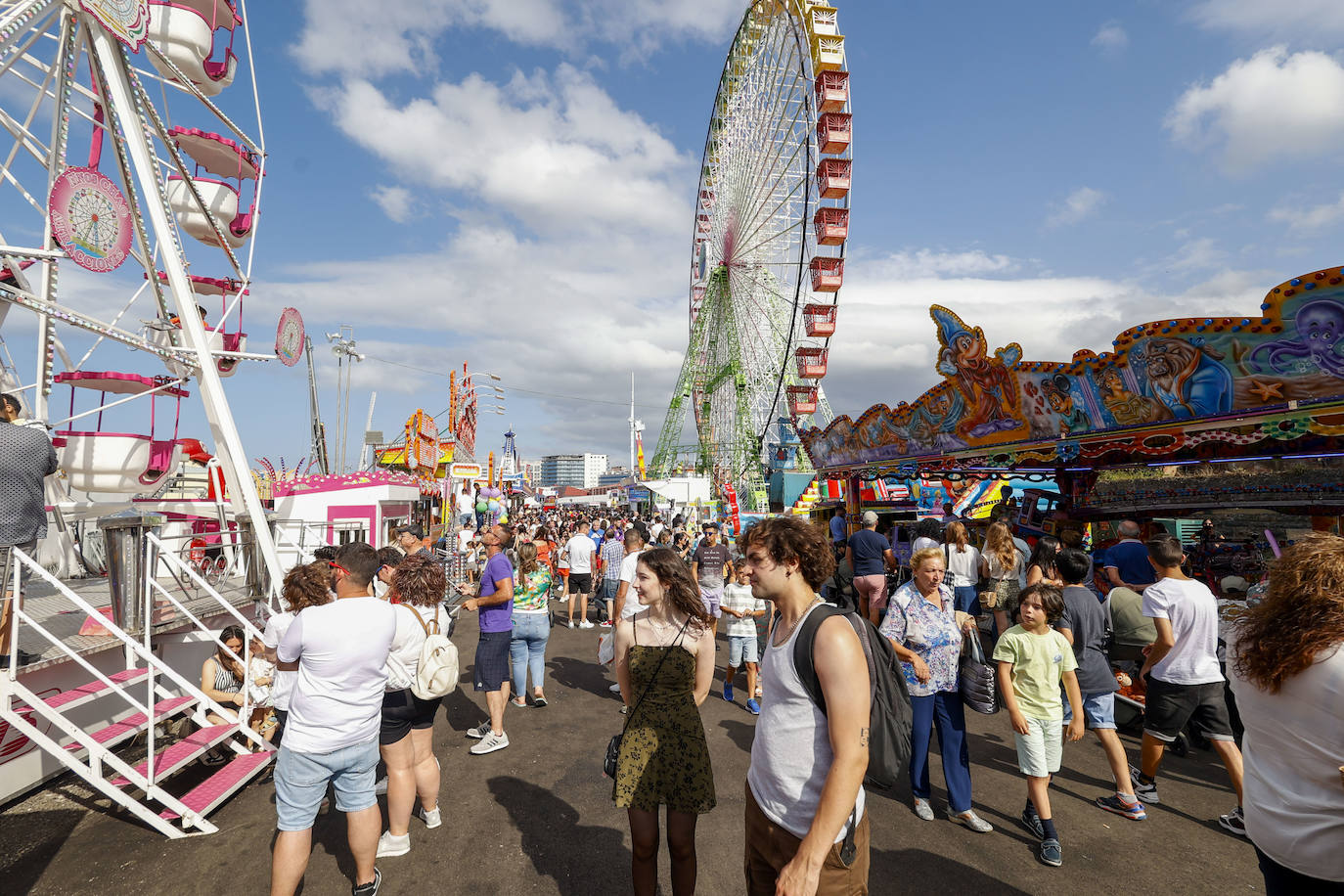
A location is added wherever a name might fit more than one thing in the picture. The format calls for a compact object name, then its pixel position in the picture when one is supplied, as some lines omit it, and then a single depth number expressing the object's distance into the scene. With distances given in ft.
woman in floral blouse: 11.32
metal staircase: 10.59
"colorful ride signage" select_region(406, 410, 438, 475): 50.24
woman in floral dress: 7.82
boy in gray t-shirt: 11.80
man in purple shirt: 15.17
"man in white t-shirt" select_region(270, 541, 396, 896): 8.39
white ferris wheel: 16.69
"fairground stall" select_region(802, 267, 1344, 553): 17.10
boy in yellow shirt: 10.62
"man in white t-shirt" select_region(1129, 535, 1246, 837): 11.32
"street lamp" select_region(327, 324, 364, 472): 78.64
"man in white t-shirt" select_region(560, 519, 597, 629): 28.50
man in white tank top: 5.07
